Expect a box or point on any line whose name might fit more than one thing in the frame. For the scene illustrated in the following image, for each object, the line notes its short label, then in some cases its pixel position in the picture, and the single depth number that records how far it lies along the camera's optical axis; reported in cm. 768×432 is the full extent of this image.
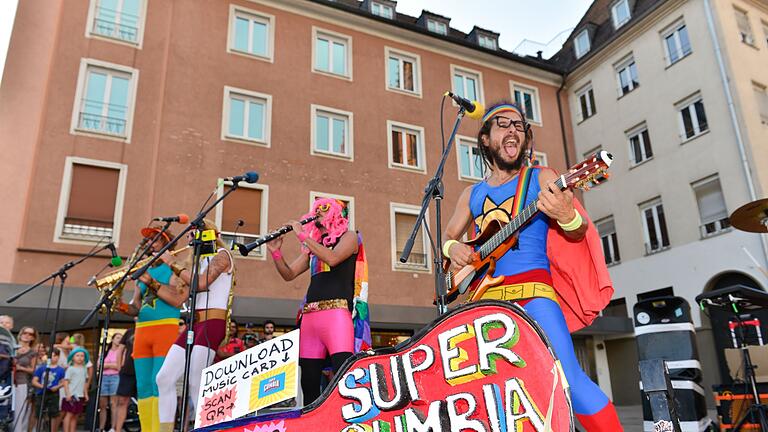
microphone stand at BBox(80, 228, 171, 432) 461
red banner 182
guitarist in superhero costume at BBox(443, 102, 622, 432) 231
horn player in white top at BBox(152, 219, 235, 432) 423
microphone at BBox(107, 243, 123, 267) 562
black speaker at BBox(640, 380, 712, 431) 638
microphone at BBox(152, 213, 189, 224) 491
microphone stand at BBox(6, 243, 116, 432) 633
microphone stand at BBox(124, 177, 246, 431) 392
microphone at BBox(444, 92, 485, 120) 438
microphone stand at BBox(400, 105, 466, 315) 414
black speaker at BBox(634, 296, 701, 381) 680
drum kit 559
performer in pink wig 368
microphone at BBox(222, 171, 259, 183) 481
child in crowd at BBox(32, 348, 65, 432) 864
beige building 1566
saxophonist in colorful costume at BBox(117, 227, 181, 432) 446
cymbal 546
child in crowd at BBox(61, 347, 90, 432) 895
